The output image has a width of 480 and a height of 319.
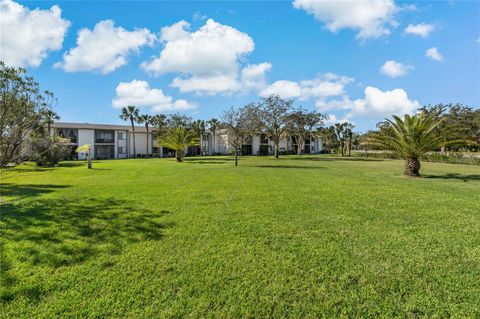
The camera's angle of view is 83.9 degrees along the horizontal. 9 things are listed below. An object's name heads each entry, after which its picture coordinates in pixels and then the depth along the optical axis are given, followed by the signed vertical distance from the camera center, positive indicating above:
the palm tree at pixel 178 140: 34.66 +1.75
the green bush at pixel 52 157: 27.14 -0.36
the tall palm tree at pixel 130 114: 56.94 +8.44
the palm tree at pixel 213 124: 67.25 +7.48
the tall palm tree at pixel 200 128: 63.75 +6.17
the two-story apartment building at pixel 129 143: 52.12 +2.57
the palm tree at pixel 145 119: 57.85 +7.40
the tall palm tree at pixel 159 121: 59.80 +7.31
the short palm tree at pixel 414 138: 16.06 +0.96
